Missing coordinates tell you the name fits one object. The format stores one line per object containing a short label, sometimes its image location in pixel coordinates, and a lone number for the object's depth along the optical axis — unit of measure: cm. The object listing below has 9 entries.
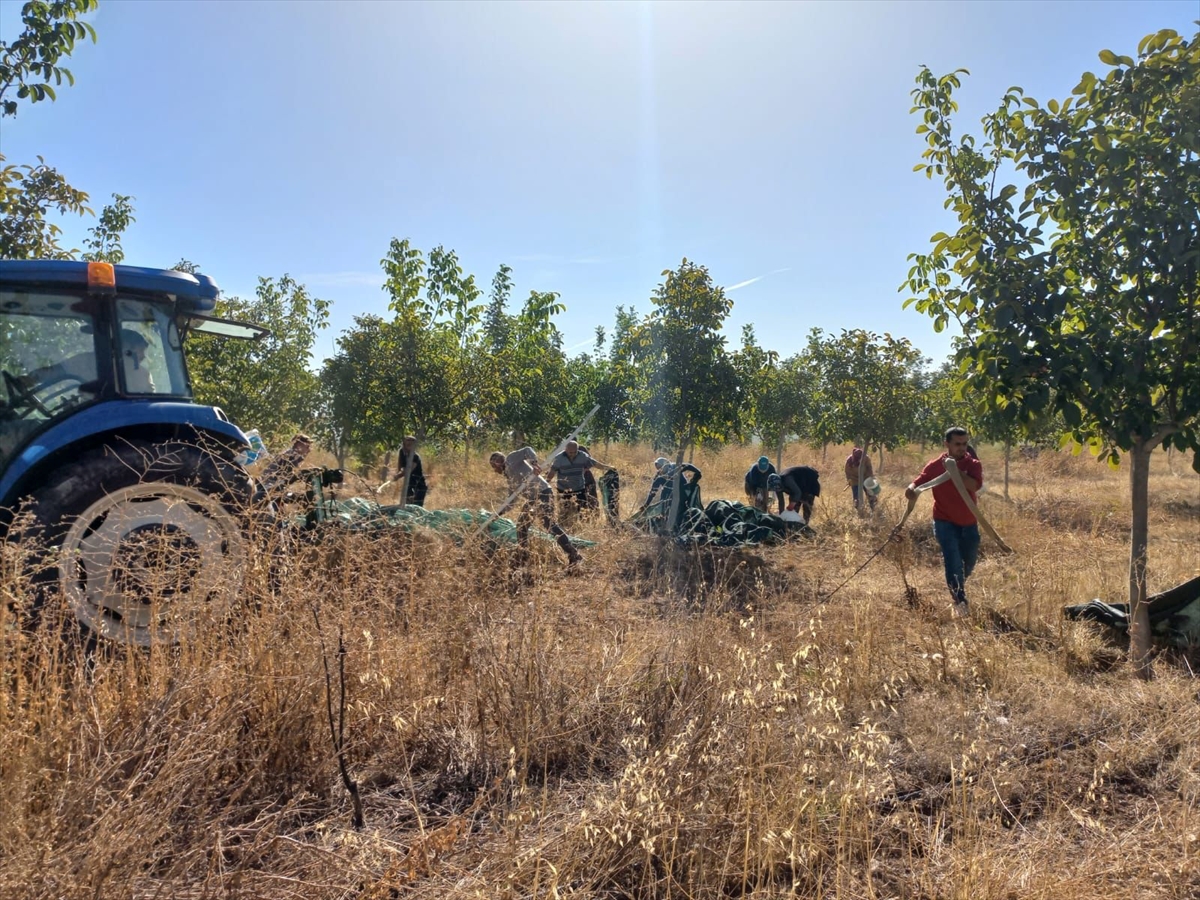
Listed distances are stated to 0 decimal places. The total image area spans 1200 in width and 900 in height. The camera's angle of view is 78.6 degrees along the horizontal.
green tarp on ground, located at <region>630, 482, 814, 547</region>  847
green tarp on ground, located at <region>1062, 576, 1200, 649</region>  423
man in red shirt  536
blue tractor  308
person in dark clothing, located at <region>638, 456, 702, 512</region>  914
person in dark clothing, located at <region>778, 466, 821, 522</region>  1012
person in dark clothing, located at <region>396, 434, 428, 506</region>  943
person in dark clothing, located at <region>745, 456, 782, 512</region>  1068
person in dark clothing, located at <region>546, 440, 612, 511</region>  876
